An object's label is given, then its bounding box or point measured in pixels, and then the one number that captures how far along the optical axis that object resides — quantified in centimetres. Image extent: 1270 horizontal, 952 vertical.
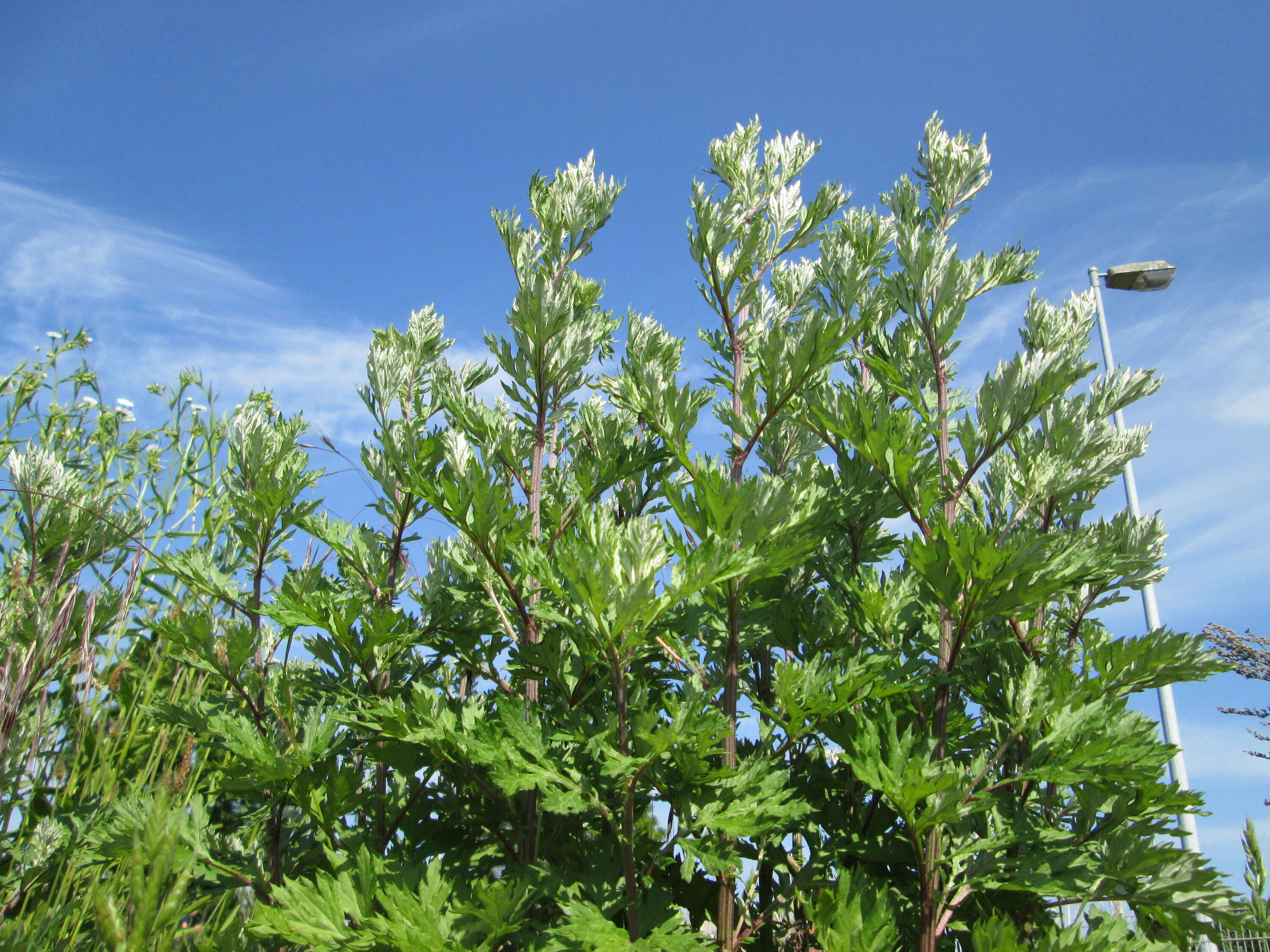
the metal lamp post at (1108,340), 627
